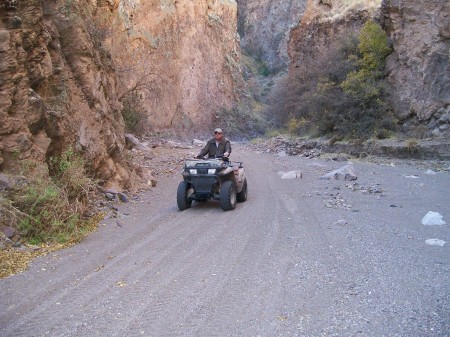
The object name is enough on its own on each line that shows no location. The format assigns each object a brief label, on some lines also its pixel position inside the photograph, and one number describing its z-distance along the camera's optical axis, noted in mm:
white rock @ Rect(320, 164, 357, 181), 13266
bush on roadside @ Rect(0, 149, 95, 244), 6539
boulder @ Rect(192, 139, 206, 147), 33769
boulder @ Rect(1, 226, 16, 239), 6160
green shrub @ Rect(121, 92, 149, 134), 24141
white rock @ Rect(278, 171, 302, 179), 14424
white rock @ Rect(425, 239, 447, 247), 6356
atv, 9086
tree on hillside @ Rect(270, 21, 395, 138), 23312
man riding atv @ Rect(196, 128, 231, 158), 10117
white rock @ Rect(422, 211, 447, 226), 7625
